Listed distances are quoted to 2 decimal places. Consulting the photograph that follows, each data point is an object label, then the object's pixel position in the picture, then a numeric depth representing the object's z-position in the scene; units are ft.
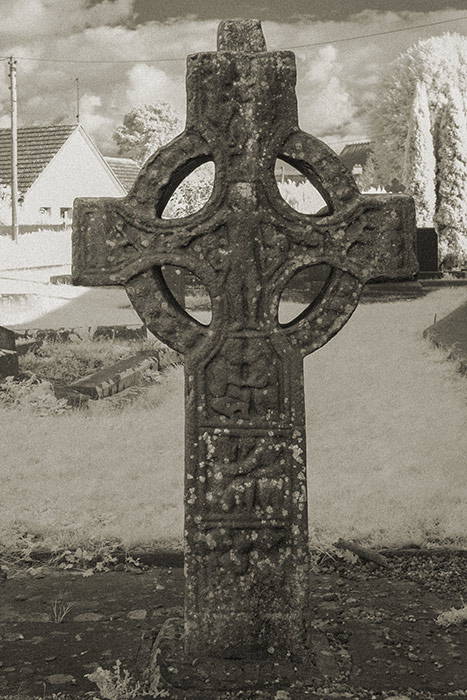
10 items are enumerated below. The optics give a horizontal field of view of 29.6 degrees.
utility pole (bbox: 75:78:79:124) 107.12
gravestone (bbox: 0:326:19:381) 26.48
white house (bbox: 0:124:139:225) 95.66
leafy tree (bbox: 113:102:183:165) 159.02
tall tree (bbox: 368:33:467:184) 121.60
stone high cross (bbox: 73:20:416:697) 10.07
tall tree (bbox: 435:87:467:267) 73.87
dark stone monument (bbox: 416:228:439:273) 57.67
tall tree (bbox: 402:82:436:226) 73.67
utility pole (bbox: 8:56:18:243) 75.77
